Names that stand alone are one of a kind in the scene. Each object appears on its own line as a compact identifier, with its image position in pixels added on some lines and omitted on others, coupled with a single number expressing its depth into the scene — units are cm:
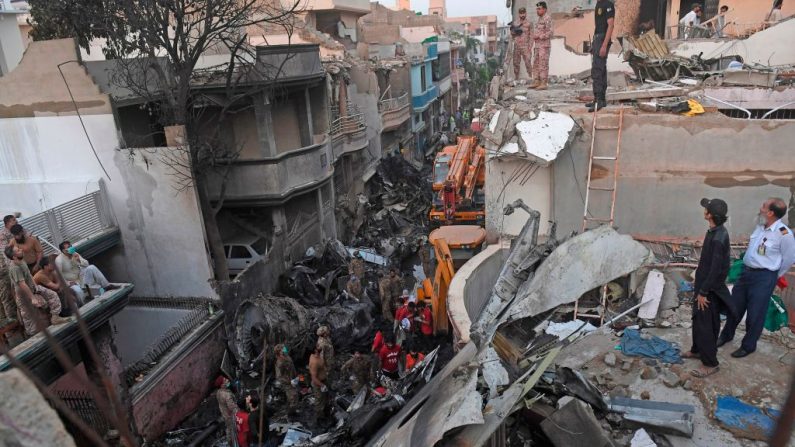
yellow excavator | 1126
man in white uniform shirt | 521
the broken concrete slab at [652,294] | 695
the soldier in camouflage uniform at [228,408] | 868
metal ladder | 865
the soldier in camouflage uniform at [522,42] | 1378
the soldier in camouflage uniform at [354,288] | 1352
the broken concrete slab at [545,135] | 848
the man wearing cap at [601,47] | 982
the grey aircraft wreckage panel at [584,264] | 695
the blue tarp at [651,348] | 589
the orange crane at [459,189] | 1741
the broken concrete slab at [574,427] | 435
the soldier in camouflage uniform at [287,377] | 993
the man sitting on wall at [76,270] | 918
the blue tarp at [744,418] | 478
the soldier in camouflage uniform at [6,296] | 794
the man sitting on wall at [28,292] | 768
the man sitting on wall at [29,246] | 853
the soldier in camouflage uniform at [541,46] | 1262
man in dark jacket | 520
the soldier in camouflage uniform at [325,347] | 1019
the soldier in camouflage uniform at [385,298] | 1302
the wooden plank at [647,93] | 1061
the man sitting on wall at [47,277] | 841
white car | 1611
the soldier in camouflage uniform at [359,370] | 976
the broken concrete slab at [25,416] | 201
